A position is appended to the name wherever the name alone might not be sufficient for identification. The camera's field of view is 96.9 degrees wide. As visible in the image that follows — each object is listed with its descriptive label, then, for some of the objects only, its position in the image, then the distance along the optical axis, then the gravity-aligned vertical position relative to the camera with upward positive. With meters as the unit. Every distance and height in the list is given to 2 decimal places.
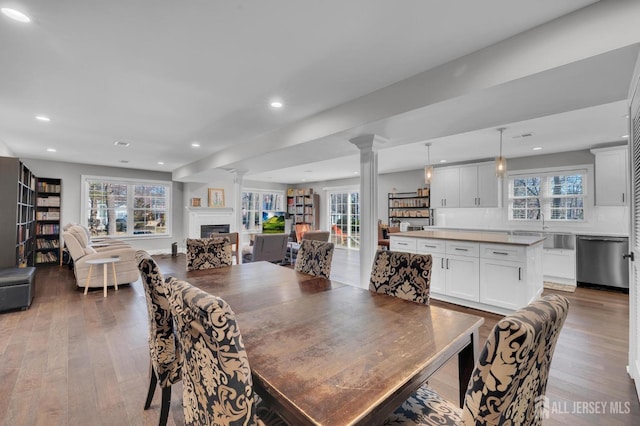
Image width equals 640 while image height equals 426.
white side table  4.30 -0.80
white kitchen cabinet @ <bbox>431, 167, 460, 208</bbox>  6.43 +0.65
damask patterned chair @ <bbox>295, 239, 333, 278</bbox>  2.47 -0.39
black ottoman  3.42 -0.91
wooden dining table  0.83 -0.53
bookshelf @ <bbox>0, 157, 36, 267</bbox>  3.84 +0.06
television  10.53 -0.25
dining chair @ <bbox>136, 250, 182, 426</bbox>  1.55 -0.66
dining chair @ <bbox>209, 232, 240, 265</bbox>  5.86 -0.48
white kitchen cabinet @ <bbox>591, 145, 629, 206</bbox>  4.64 +0.66
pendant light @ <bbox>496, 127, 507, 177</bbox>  3.90 +0.68
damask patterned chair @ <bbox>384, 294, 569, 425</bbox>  0.68 -0.38
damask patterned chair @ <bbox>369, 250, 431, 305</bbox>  1.83 -0.41
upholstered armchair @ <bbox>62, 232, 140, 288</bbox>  4.43 -0.77
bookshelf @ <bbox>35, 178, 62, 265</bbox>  6.46 -0.15
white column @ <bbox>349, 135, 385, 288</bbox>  3.38 +0.14
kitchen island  3.28 -0.67
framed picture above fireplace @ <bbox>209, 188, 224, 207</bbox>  8.99 +0.59
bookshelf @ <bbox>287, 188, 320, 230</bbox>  10.30 +0.34
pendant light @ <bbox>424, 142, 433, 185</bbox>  4.58 +0.69
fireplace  8.74 -0.44
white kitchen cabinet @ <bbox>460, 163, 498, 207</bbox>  5.91 +0.64
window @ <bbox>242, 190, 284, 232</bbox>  10.23 +0.33
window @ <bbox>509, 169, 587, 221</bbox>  5.36 +0.40
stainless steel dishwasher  4.47 -0.75
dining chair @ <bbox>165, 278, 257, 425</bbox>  0.79 -0.44
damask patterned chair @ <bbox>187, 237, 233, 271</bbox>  2.72 -0.38
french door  9.51 -0.05
